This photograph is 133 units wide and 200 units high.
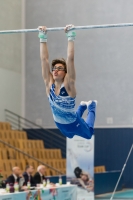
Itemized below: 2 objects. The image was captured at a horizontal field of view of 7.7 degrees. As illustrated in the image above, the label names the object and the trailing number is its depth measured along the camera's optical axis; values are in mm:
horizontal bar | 12632
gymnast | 12385
